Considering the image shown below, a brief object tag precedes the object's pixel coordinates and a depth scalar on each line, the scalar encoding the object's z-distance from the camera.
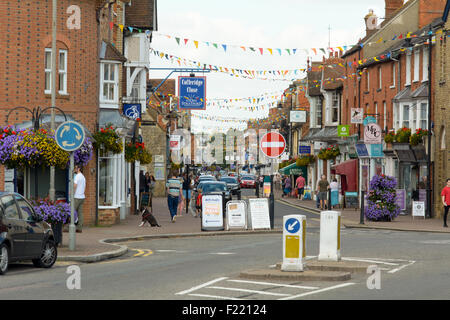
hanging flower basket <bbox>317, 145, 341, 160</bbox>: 61.69
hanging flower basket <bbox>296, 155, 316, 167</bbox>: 70.91
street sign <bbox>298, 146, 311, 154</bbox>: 70.00
